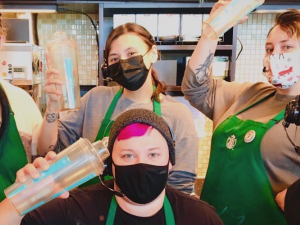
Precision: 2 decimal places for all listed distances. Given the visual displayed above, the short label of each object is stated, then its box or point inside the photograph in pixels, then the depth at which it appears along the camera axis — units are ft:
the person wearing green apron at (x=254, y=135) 4.16
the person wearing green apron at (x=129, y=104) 4.72
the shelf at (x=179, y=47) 7.34
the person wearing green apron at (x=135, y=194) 3.62
